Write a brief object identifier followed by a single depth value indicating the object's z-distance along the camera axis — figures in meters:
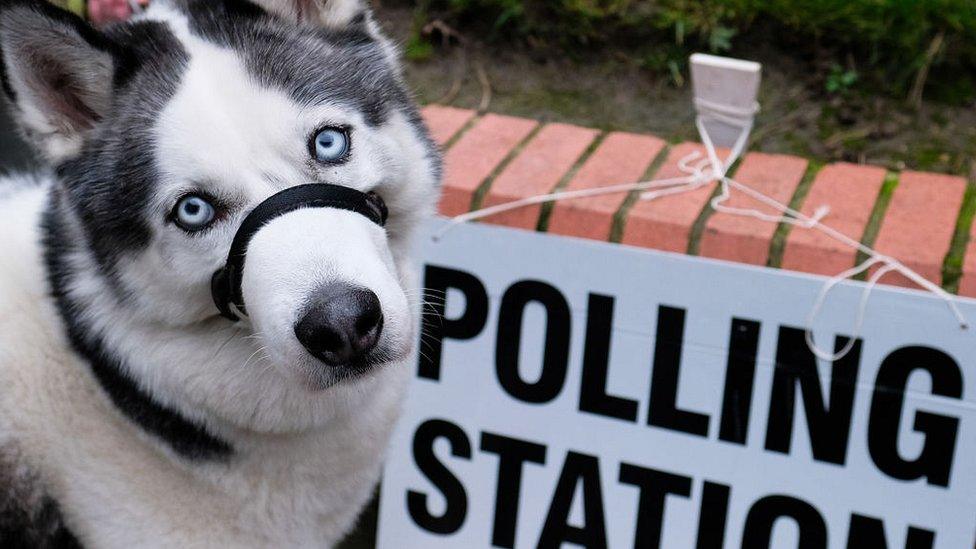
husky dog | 1.66
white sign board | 2.36
